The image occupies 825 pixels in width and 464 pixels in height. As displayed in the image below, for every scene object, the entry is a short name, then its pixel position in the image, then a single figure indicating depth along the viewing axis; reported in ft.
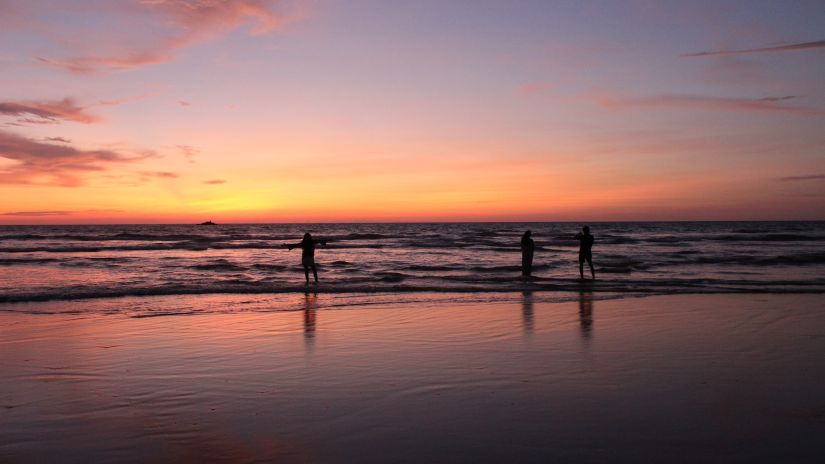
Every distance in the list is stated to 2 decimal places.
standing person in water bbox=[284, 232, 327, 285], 62.03
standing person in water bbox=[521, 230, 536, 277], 67.97
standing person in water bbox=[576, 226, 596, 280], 65.00
